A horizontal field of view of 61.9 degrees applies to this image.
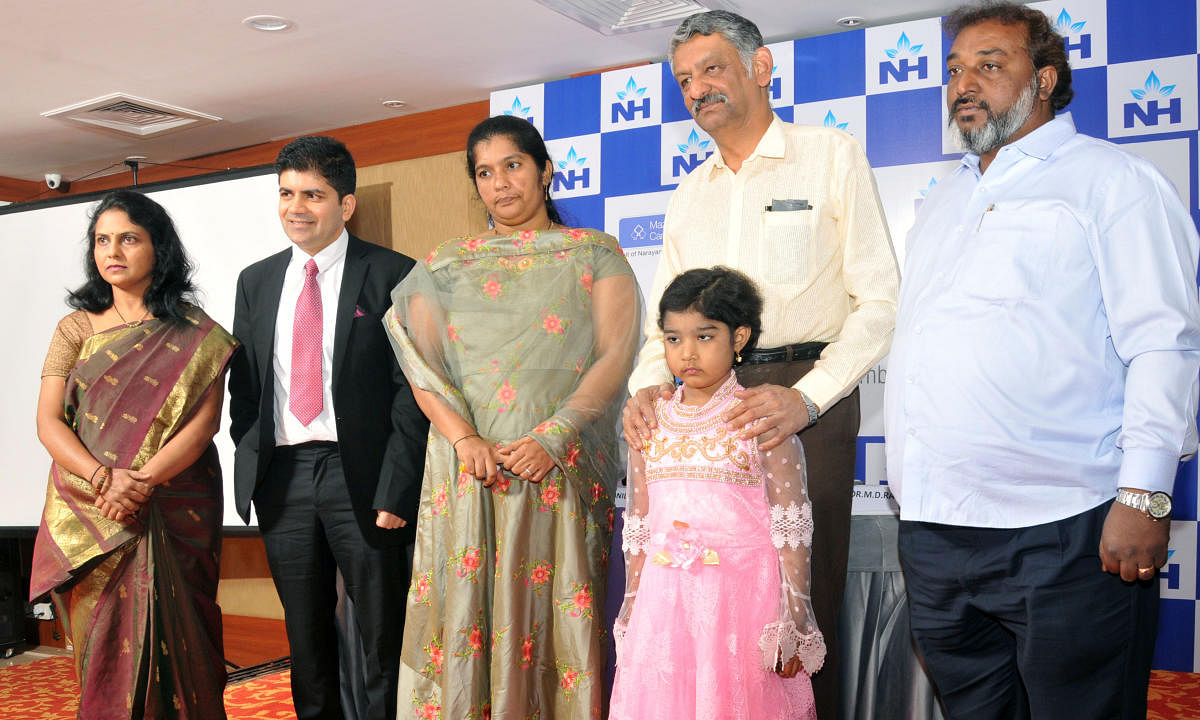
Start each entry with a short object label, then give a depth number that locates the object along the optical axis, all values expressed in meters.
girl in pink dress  2.02
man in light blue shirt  1.61
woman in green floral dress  2.31
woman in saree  2.78
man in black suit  2.77
